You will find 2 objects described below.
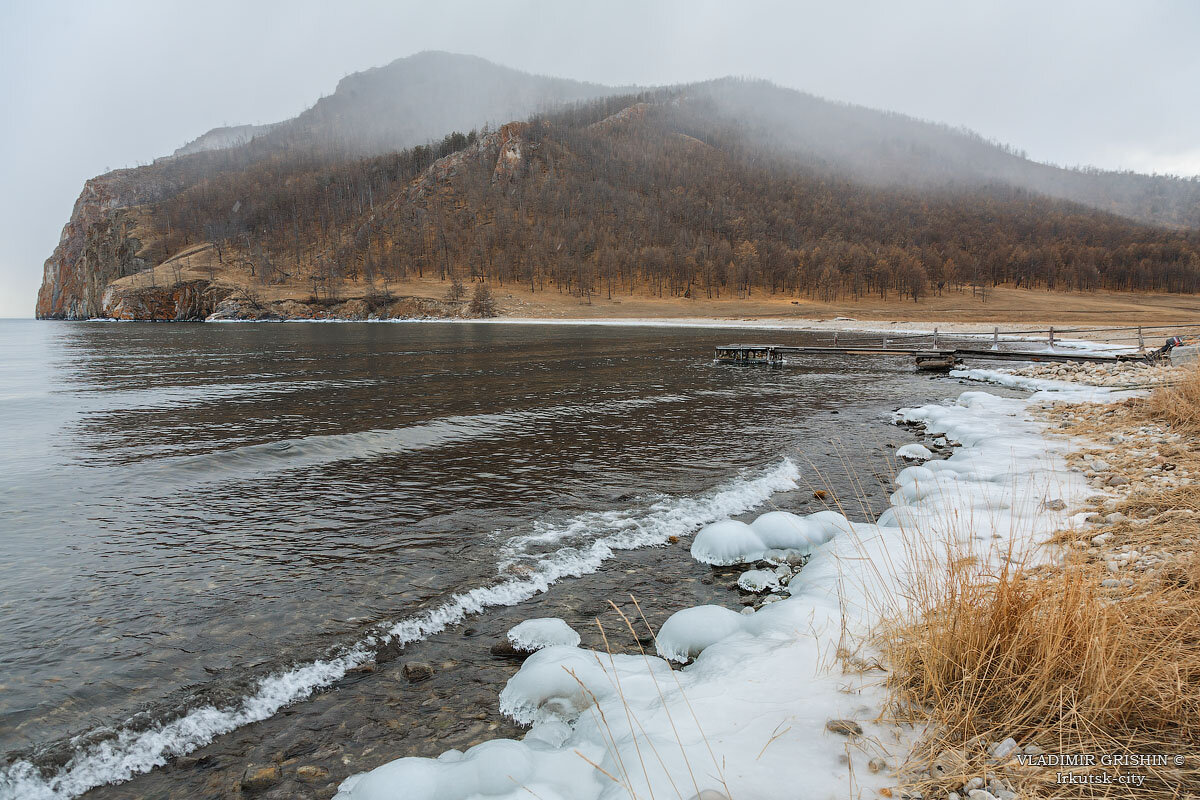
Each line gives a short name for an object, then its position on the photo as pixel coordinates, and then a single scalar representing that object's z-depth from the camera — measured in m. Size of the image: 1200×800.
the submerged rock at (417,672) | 5.03
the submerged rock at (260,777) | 3.90
